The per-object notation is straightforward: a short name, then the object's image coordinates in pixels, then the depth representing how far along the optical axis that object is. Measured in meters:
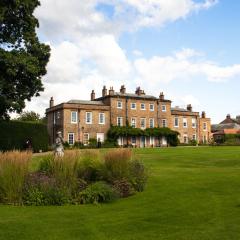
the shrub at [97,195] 8.95
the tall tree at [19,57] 17.97
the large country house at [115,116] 40.61
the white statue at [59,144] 13.62
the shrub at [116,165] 10.00
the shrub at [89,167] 10.07
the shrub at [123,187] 9.57
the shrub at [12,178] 8.83
